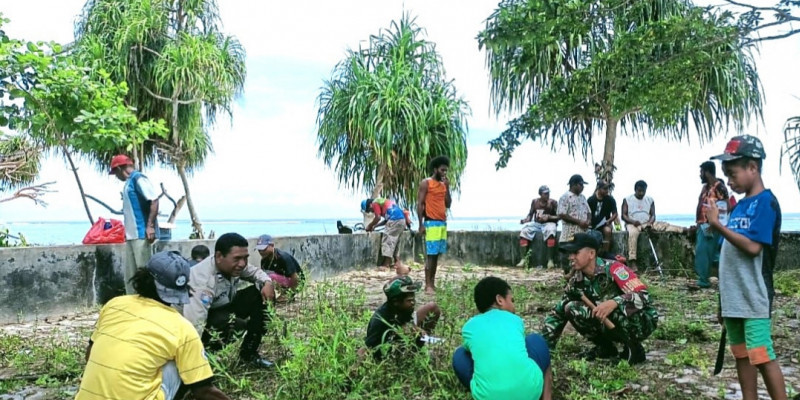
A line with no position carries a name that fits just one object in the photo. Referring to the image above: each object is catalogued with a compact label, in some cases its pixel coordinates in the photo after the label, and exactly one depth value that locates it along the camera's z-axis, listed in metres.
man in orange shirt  7.88
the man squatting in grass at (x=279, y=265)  7.24
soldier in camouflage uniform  4.38
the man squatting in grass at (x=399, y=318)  4.17
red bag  8.17
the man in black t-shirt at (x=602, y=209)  10.20
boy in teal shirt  3.26
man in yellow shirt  2.83
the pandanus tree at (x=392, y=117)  15.61
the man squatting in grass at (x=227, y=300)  4.25
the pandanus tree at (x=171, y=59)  15.96
